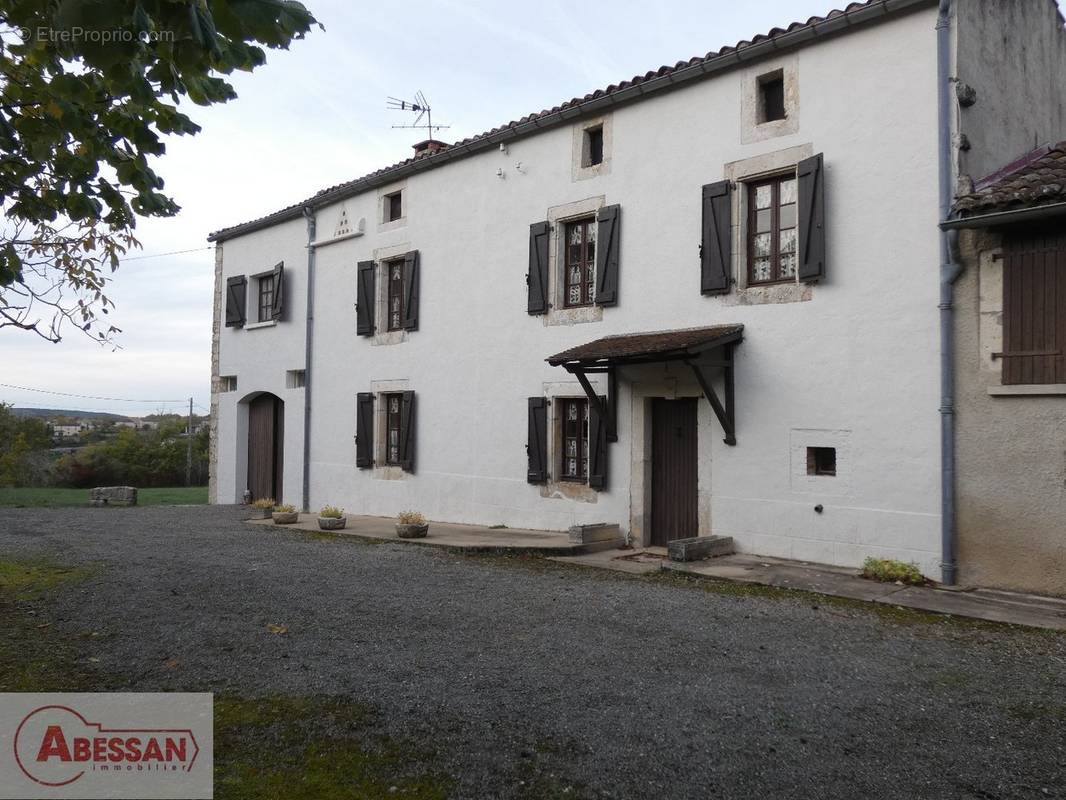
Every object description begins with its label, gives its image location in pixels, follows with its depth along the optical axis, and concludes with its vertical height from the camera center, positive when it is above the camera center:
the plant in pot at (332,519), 11.98 -1.31
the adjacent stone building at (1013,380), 6.95 +0.51
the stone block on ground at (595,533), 9.88 -1.22
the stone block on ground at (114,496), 18.12 -1.49
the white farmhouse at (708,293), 7.93 +1.74
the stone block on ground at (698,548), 8.57 -1.22
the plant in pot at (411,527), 10.91 -1.28
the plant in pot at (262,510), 13.95 -1.37
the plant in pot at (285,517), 13.05 -1.38
